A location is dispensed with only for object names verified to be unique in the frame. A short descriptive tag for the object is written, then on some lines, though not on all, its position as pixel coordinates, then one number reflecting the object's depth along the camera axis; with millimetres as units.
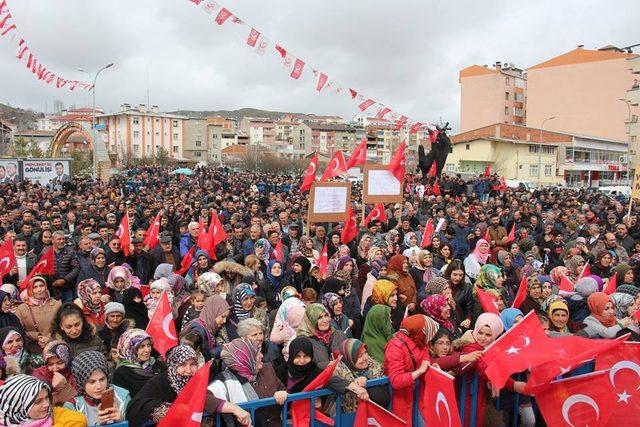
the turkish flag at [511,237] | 9994
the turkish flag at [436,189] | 18703
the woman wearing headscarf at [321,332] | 3998
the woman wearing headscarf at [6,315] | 4656
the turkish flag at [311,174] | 11695
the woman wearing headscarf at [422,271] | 6605
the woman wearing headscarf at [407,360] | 3588
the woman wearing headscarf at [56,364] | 3436
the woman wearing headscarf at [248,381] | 3279
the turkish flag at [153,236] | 8461
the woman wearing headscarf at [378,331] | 4168
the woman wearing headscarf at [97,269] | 6480
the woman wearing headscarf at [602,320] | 4751
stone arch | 30016
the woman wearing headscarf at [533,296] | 5602
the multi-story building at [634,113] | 44281
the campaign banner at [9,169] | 22609
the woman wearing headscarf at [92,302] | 4953
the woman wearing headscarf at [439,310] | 4473
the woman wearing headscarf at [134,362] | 3457
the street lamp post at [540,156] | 46391
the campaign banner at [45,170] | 23014
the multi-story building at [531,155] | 47719
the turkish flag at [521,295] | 5609
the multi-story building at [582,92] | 56175
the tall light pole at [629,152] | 44056
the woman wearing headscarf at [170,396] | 2994
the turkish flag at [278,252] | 7743
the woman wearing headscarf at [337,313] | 4645
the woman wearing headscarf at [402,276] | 6160
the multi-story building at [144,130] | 94438
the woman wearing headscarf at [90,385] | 3133
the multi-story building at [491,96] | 64938
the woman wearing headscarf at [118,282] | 5594
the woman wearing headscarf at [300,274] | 6449
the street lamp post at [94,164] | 29717
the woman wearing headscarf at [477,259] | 7523
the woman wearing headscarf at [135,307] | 5059
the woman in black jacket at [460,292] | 5523
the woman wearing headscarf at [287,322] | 4344
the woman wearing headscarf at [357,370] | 3588
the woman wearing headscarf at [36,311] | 4699
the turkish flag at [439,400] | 3412
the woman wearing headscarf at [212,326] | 4273
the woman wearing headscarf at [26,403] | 2629
